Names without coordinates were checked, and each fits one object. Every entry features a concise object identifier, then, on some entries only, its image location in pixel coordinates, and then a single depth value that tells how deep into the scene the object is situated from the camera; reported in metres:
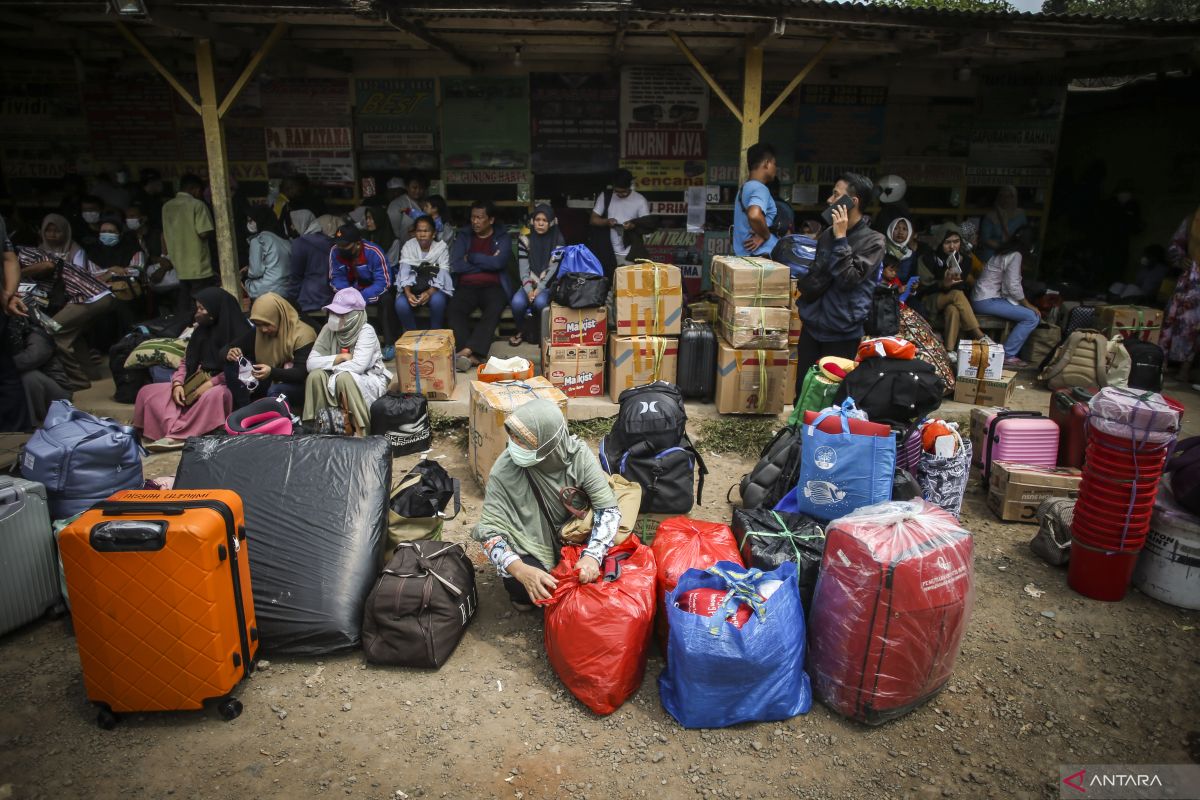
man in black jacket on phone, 5.45
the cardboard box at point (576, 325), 6.73
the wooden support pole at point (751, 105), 7.11
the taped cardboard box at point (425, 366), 6.58
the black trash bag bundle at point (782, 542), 3.63
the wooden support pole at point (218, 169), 6.93
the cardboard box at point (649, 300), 6.66
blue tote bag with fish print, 3.98
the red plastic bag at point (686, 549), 3.65
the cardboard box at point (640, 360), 6.73
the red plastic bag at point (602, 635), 3.29
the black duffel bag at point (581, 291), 6.65
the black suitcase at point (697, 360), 6.88
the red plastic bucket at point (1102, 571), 4.04
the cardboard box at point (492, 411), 5.14
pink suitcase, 5.18
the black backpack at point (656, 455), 4.52
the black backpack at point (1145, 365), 6.50
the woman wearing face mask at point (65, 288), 7.44
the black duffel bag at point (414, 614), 3.58
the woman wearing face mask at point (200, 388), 6.14
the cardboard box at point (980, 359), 6.97
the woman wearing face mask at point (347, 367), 5.98
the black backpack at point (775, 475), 4.54
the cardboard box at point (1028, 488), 4.90
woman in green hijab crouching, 3.56
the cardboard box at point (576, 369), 6.82
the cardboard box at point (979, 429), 5.60
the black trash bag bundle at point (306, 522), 3.64
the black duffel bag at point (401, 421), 6.05
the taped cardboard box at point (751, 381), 6.54
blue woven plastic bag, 3.07
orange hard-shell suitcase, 3.08
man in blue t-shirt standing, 6.98
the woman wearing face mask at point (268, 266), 7.95
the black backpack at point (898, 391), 4.57
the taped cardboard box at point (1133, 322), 8.12
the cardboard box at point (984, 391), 7.01
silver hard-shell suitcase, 3.76
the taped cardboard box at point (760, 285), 6.39
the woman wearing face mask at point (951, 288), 8.06
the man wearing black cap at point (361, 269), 7.46
